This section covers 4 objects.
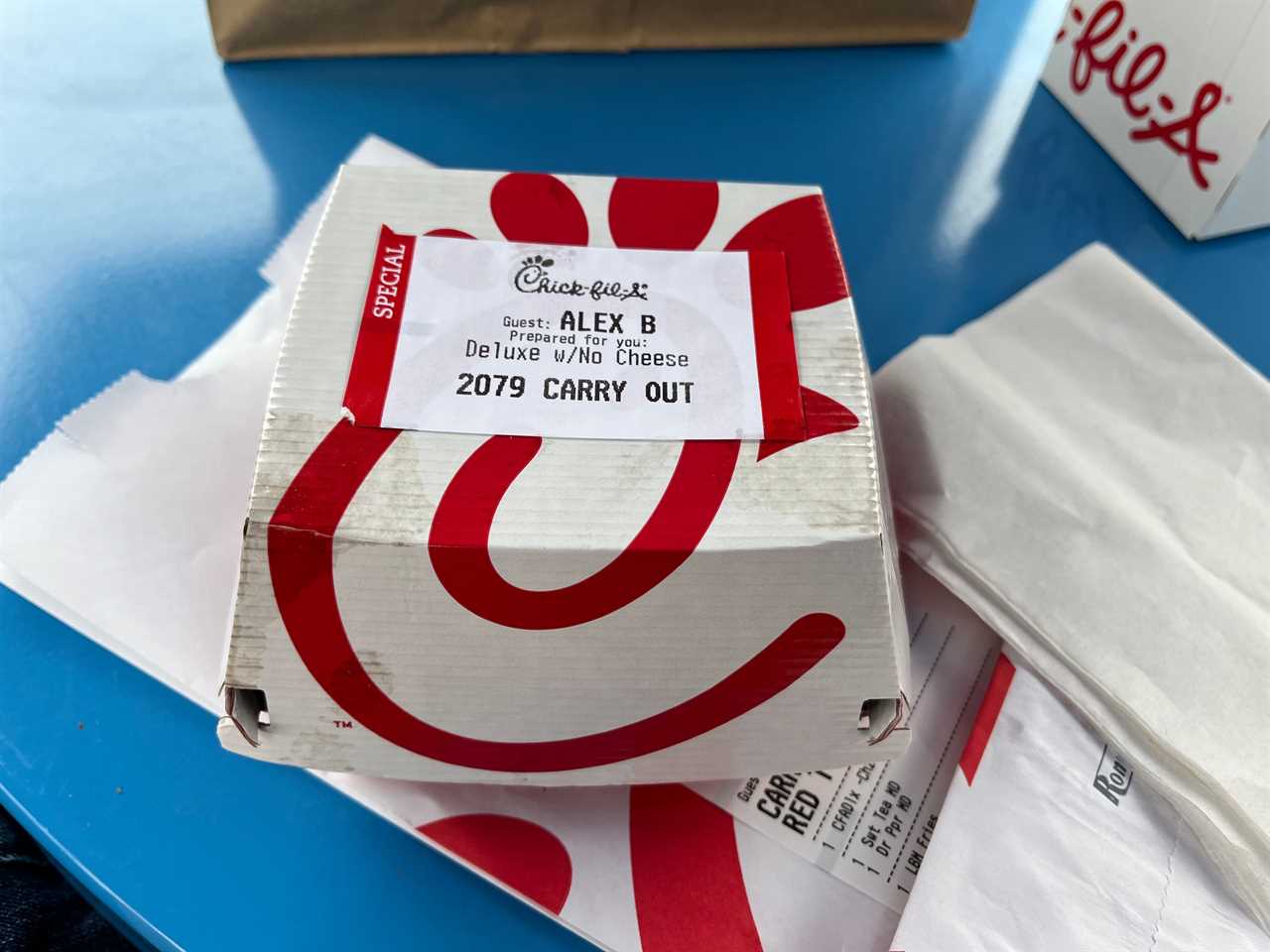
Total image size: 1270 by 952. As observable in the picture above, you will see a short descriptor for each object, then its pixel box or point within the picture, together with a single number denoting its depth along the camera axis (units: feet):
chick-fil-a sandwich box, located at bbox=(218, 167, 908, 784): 1.13
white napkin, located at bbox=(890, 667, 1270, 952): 1.24
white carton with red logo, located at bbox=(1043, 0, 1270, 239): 1.82
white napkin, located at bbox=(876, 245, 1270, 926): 1.34
